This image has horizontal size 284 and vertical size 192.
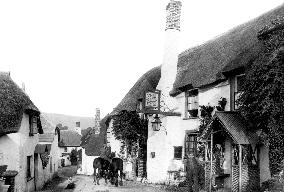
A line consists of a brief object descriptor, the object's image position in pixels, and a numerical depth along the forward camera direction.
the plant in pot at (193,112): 21.64
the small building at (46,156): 25.92
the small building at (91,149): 40.97
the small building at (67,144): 63.38
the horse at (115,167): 22.70
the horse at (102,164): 24.28
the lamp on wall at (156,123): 22.89
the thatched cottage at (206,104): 15.84
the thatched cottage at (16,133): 19.48
